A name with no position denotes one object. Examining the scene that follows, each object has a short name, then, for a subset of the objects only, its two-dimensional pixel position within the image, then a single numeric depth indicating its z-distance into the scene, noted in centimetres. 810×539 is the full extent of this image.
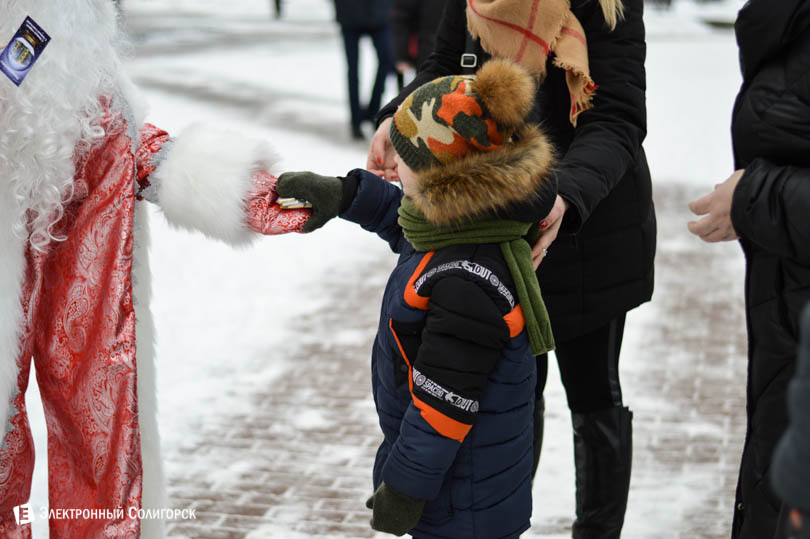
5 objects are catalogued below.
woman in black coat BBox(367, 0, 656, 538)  235
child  204
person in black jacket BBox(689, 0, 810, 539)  194
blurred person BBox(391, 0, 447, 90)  755
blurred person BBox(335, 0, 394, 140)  930
